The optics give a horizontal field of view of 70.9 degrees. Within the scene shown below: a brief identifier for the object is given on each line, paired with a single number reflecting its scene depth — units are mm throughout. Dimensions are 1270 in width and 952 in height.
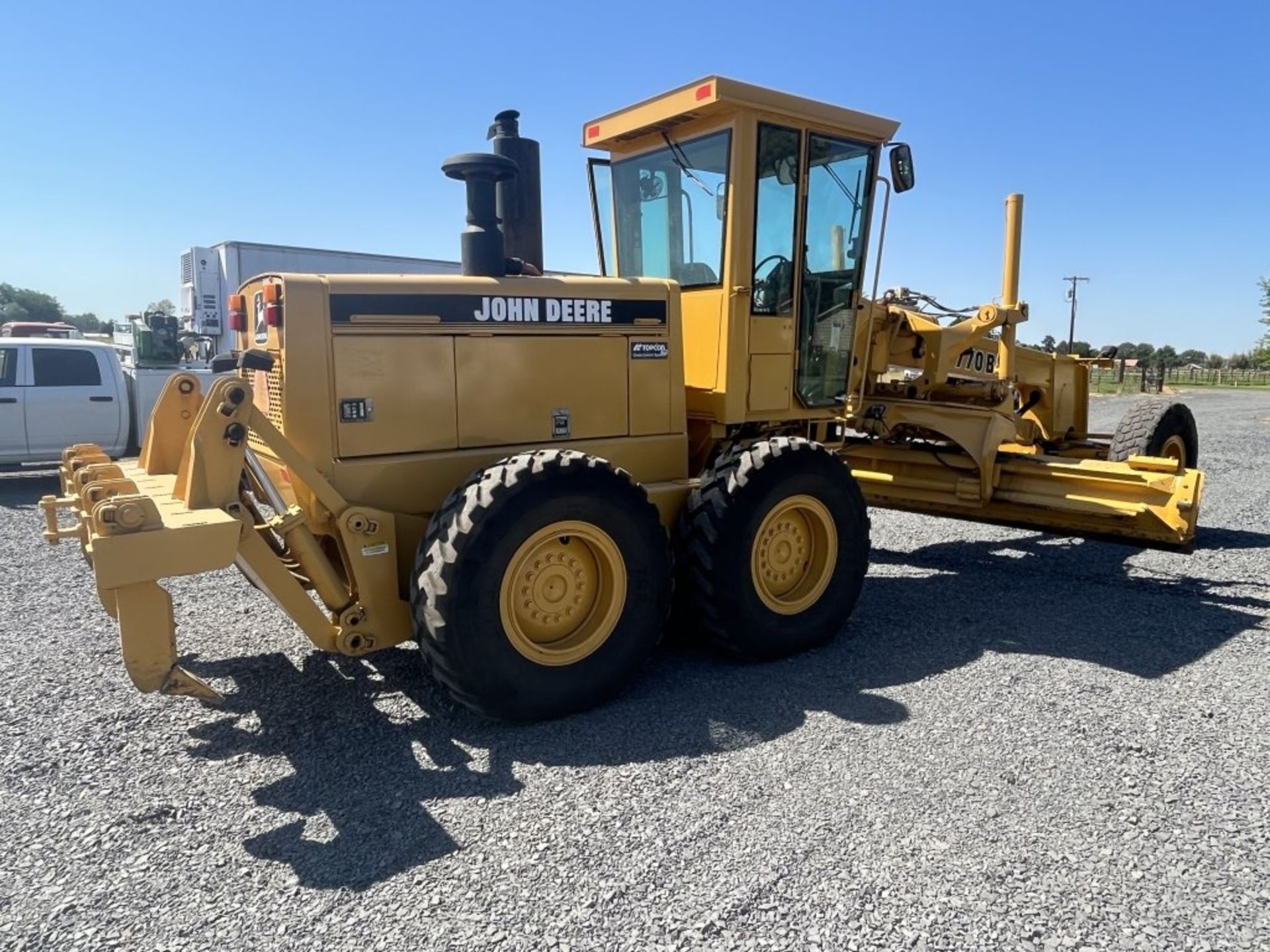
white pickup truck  10719
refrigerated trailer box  15961
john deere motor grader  3752
